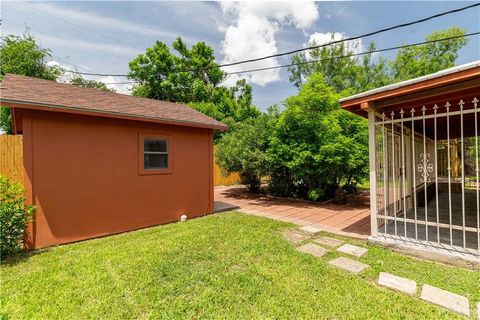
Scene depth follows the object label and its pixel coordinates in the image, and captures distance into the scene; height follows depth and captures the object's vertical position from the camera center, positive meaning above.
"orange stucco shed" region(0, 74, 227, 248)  4.40 +0.12
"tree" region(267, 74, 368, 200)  7.65 +0.78
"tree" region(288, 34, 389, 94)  21.42 +8.93
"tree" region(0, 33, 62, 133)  16.84 +8.38
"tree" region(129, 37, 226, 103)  23.39 +9.32
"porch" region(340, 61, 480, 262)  3.43 +0.27
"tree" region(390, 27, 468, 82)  19.52 +9.52
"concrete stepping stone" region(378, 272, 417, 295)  2.86 -1.62
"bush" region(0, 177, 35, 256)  3.83 -0.85
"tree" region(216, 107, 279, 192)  9.27 +0.70
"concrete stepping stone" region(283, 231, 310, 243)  4.75 -1.63
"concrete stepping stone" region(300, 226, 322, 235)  5.23 -1.62
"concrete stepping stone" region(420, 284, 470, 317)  2.48 -1.63
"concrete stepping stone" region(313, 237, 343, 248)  4.44 -1.63
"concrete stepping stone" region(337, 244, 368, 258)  3.93 -1.61
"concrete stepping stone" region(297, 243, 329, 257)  4.02 -1.62
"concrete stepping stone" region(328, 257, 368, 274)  3.40 -1.62
